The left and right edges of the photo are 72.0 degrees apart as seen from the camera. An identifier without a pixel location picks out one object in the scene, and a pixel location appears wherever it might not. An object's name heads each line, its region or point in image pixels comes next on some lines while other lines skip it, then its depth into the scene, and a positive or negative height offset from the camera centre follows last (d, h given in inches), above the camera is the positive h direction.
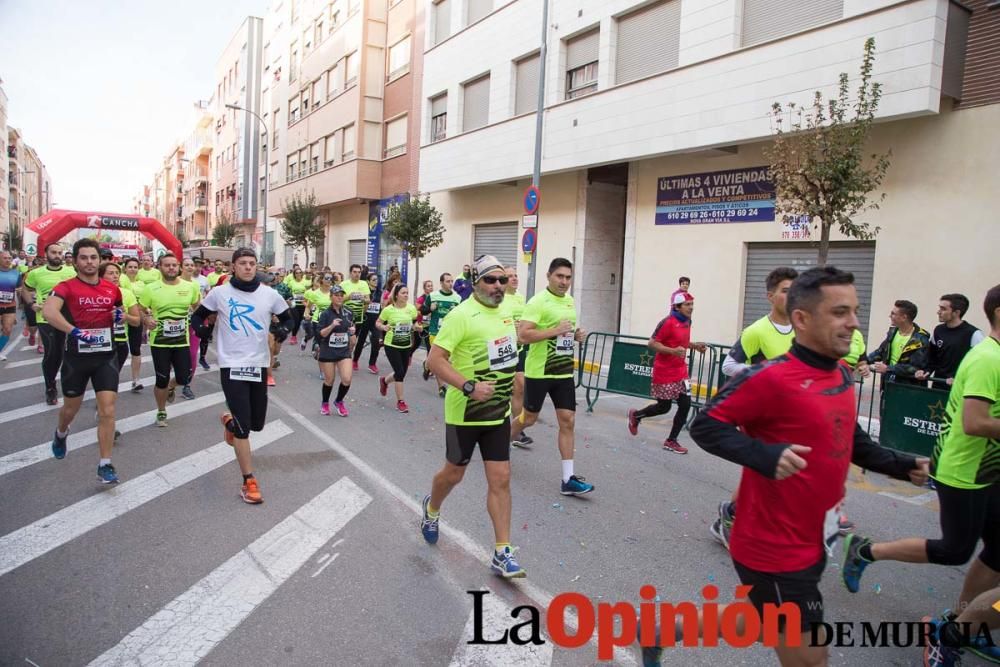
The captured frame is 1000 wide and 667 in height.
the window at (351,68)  1190.9 +347.6
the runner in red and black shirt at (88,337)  225.5 -27.2
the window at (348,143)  1190.9 +214.7
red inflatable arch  1058.1 +48.3
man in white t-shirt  214.1 -27.1
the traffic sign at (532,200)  560.7 +61.0
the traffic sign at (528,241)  556.7 +27.3
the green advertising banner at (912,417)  264.1 -49.2
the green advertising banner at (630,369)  381.4 -50.1
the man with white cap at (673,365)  284.5 -35.8
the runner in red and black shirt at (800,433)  95.5 -20.6
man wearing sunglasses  165.3 -25.4
